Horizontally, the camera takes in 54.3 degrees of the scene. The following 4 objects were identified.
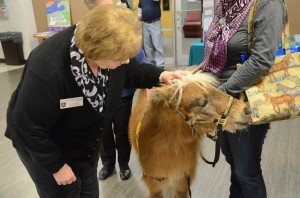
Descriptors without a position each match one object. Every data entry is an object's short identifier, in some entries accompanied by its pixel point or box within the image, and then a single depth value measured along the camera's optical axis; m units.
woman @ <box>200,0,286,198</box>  1.31
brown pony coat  1.51
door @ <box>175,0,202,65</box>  6.27
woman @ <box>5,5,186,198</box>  1.03
